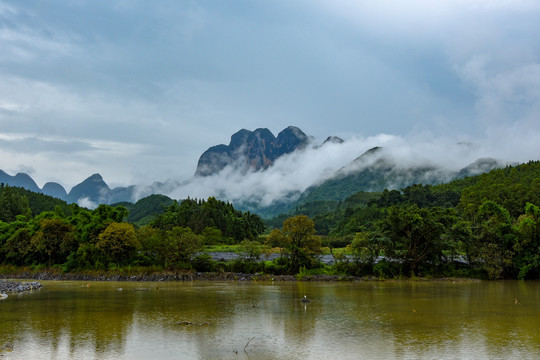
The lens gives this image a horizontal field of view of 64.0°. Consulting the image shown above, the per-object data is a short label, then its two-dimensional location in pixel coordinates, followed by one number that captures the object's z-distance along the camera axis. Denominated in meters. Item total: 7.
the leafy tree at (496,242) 49.62
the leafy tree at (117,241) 51.56
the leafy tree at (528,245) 48.72
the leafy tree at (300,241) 51.97
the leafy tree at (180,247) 52.78
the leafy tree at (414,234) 49.62
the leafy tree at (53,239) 53.50
